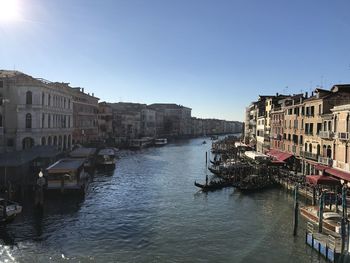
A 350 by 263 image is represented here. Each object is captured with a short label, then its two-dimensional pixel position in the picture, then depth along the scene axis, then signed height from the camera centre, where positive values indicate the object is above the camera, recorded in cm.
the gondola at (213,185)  4144 -626
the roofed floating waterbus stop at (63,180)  3603 -525
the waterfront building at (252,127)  8412 +45
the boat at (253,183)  4084 -596
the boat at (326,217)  2427 -591
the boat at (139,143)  10098 -469
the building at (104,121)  9781 +119
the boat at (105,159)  6053 -534
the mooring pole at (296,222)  2564 -619
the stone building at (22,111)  4872 +165
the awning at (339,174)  3232 -378
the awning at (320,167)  3825 -369
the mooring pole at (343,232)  1980 -524
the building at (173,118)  17362 +418
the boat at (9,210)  2588 -597
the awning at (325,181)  3209 -418
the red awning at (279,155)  4968 -345
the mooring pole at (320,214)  2391 -520
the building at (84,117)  7609 +183
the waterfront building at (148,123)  14012 +147
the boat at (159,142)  12072 -487
